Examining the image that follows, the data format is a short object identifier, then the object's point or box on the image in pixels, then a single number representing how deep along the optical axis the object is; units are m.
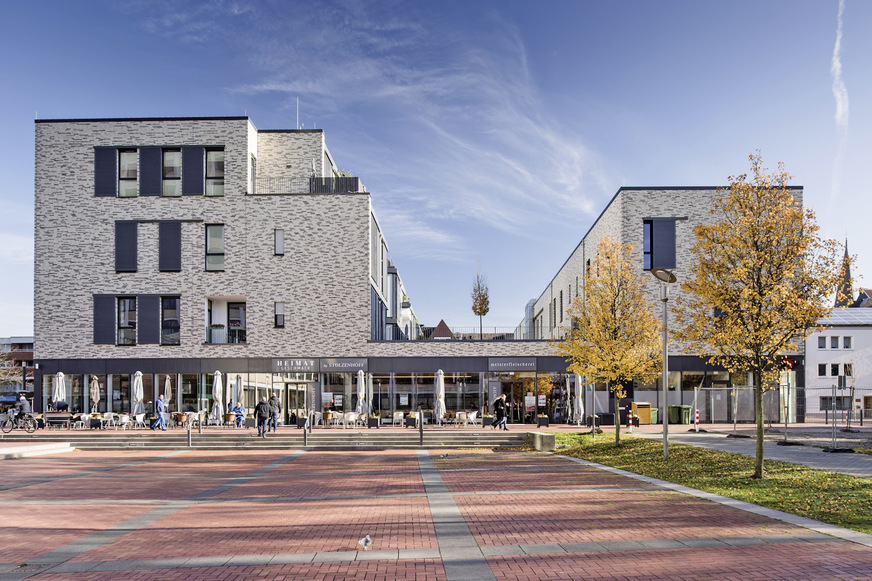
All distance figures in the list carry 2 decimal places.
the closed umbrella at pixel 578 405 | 32.91
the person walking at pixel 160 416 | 30.58
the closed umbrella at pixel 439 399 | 32.97
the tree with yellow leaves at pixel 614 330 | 22.30
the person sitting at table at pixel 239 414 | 32.78
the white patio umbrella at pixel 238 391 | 36.16
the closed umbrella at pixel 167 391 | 33.19
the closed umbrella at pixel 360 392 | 33.41
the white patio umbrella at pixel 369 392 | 36.19
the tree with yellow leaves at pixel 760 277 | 13.49
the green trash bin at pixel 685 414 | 33.91
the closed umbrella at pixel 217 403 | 32.41
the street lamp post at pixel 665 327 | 17.83
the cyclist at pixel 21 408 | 31.35
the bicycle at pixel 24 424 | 29.61
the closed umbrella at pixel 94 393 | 34.97
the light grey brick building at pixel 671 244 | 35.38
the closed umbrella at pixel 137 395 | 32.19
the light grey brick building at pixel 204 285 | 36.09
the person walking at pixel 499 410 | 31.33
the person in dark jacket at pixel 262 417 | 26.50
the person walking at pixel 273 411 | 28.92
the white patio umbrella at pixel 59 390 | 33.50
